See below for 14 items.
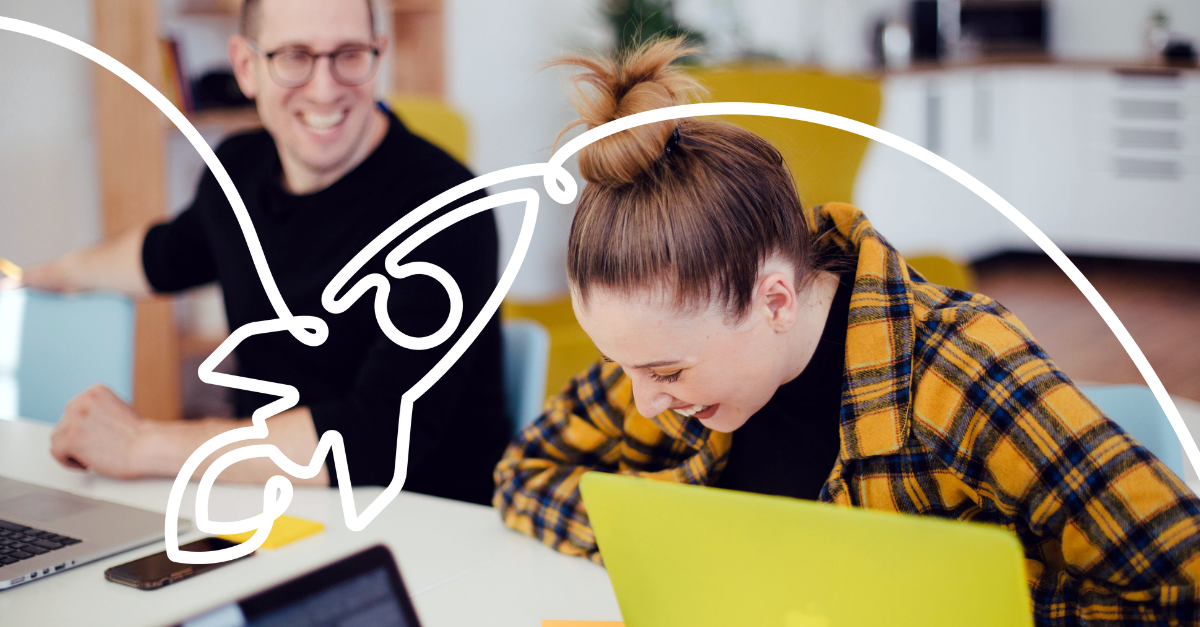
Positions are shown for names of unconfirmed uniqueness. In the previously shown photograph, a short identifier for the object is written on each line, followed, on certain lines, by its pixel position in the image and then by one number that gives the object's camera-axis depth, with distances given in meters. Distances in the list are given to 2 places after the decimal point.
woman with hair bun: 0.89
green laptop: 0.66
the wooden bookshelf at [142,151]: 3.05
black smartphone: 1.08
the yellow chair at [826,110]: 3.27
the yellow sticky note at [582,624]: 1.00
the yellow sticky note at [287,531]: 1.19
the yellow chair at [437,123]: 3.37
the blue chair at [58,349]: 1.86
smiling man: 1.48
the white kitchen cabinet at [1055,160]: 5.64
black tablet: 0.73
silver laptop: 1.12
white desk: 1.03
